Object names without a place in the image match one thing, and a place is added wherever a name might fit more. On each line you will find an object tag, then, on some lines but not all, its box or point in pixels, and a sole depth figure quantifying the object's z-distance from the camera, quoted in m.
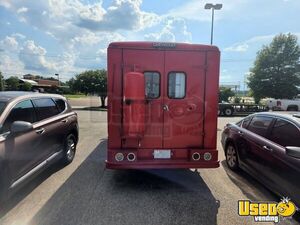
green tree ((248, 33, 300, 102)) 25.19
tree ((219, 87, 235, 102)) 28.95
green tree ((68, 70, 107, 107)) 23.09
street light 16.63
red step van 3.91
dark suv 3.16
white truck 20.32
